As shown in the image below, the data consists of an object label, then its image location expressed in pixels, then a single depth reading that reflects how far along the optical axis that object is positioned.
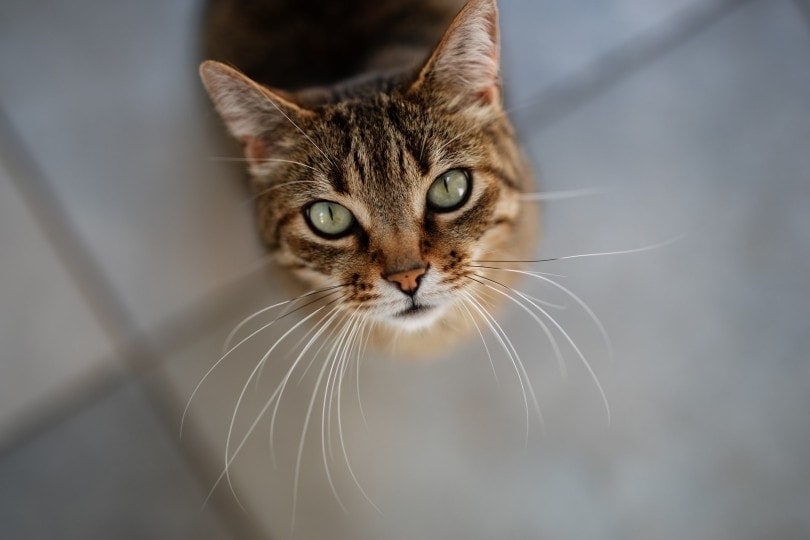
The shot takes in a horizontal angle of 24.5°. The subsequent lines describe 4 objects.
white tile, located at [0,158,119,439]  0.68
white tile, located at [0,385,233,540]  0.66
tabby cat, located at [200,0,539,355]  0.58
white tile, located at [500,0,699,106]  0.70
